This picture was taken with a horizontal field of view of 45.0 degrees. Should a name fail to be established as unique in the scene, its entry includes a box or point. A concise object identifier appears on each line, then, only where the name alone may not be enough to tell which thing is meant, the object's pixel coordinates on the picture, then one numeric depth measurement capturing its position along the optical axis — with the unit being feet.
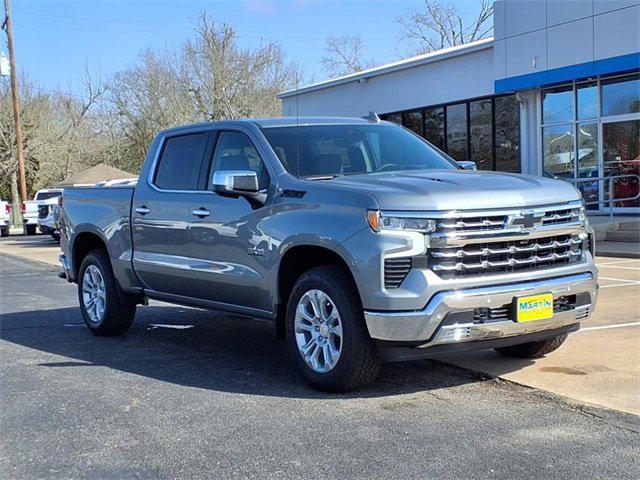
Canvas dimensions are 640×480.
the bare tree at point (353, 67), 169.28
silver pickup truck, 16.07
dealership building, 56.08
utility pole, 108.88
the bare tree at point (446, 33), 163.32
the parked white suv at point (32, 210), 94.73
